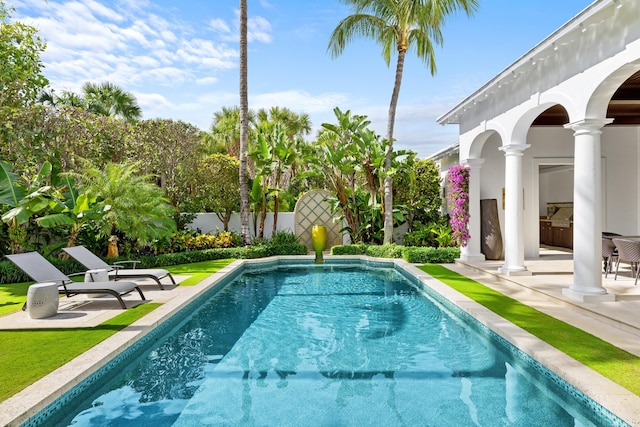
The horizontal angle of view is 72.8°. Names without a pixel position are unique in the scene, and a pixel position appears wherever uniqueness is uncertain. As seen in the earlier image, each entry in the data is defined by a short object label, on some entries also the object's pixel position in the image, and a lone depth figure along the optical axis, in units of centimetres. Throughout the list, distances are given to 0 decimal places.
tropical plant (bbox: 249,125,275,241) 1773
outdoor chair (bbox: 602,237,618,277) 956
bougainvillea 1405
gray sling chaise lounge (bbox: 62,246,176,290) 991
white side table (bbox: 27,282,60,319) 722
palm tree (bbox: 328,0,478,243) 1451
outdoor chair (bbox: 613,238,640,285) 827
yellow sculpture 1655
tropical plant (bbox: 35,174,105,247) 1060
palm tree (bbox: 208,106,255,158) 3325
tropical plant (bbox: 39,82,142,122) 2272
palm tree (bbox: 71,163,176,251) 1230
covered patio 712
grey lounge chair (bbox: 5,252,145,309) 785
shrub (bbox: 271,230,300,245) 1850
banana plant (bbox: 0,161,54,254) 962
